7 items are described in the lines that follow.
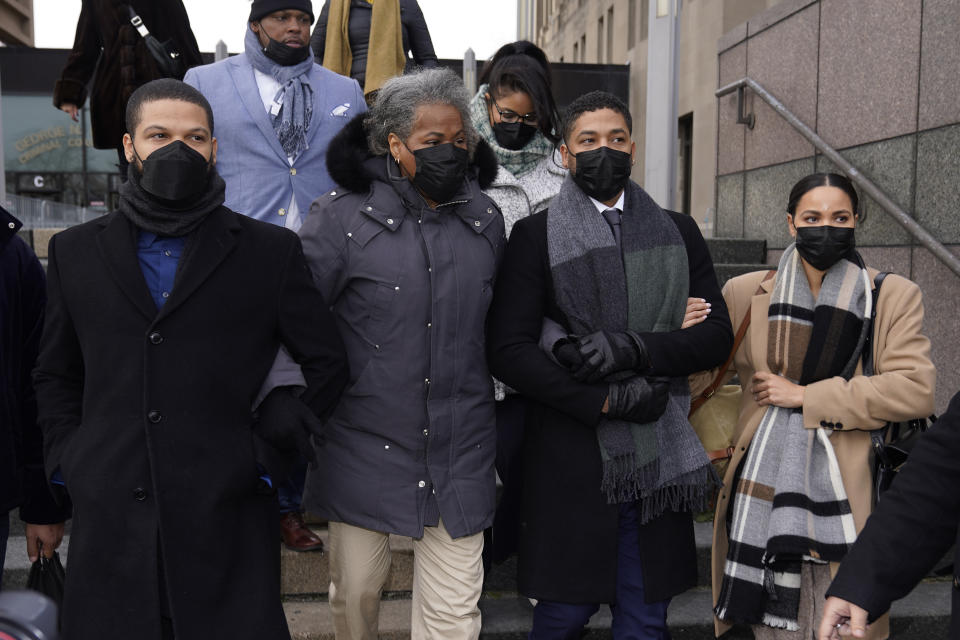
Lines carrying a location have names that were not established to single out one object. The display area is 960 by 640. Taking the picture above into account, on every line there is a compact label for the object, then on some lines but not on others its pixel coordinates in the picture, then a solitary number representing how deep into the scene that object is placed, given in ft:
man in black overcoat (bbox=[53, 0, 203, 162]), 13.55
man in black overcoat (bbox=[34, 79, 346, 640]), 7.35
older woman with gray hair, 9.09
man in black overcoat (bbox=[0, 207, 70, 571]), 8.58
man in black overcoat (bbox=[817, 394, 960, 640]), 5.60
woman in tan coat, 9.39
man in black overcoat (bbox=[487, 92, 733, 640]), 9.14
